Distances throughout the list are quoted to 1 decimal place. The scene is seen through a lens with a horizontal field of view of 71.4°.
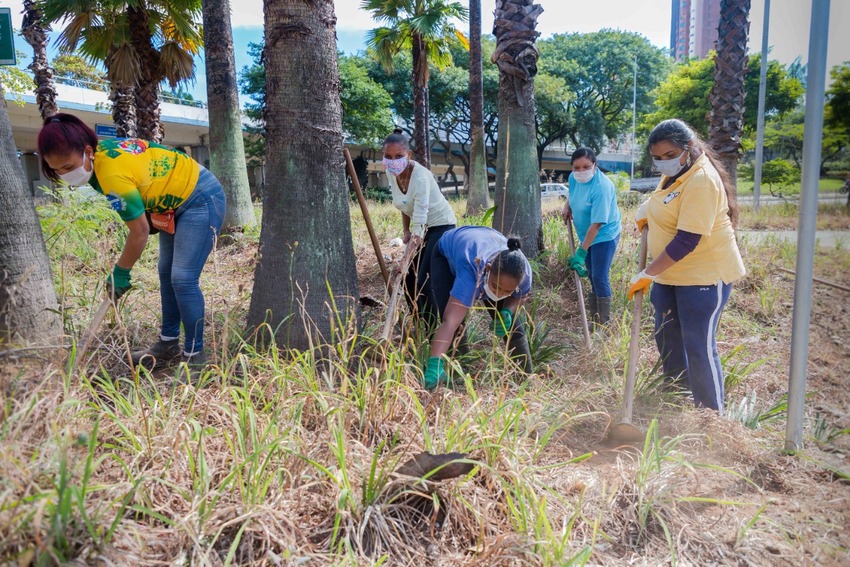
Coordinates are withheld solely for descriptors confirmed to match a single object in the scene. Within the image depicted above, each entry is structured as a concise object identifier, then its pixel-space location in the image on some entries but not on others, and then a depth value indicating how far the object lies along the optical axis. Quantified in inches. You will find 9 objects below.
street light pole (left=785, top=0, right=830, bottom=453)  84.9
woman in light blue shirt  178.7
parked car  1011.9
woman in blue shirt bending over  110.3
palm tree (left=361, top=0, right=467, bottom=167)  517.0
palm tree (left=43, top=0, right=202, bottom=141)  391.9
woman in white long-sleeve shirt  150.9
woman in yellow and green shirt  108.7
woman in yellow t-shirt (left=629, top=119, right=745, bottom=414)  109.9
